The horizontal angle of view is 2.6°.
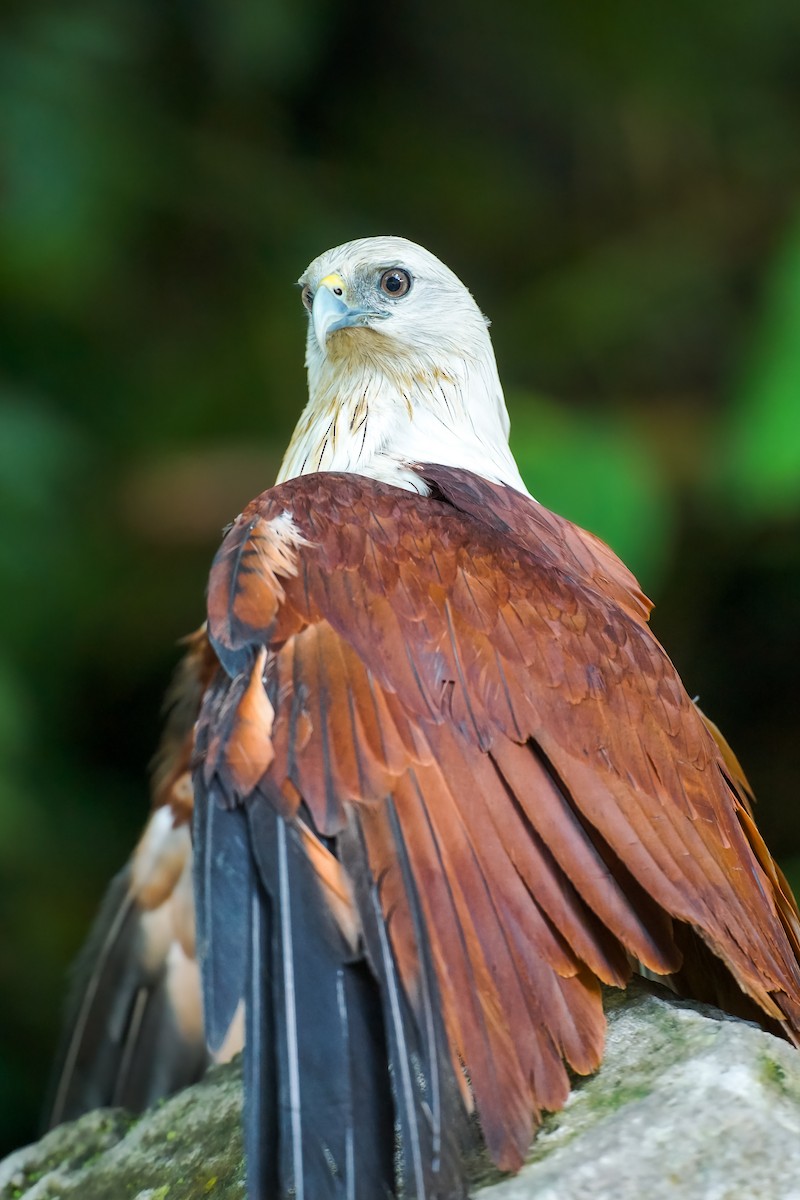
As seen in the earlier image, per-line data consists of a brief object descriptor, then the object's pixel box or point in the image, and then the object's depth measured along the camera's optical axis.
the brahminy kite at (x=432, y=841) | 5.19
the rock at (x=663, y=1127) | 5.18
